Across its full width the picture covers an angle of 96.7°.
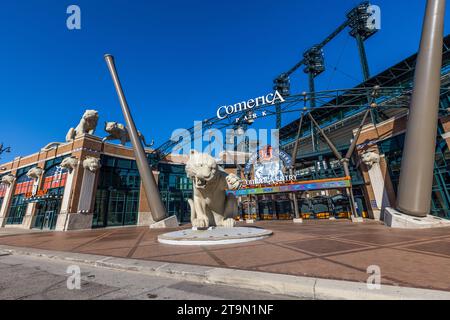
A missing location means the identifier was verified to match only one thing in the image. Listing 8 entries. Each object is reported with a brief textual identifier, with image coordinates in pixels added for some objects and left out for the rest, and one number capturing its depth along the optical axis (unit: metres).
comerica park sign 16.25
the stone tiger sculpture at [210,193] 5.71
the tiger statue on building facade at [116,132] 20.78
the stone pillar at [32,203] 18.88
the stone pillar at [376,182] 15.09
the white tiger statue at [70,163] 16.84
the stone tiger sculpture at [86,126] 19.61
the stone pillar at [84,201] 15.63
